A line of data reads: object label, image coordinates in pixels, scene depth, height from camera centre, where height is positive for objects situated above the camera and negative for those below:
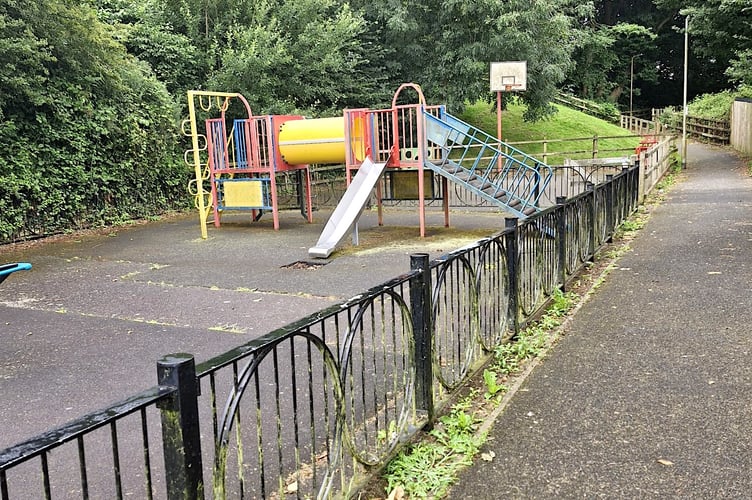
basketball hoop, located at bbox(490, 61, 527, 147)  19.56 +2.56
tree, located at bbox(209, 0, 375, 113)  19.39 +3.50
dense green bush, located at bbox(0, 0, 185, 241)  13.07 +1.20
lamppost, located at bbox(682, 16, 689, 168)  23.35 +0.04
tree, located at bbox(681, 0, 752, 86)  22.48 +4.67
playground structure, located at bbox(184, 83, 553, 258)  11.73 +0.22
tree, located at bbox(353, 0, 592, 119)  24.12 +4.61
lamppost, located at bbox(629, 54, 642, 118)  48.54 +5.73
